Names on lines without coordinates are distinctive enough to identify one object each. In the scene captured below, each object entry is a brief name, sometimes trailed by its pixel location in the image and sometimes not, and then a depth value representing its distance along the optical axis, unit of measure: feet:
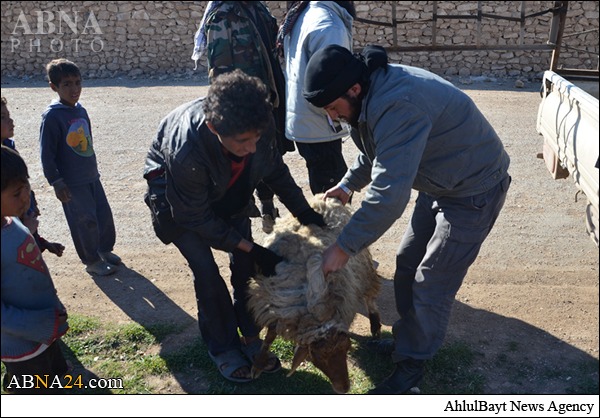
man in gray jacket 10.14
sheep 11.63
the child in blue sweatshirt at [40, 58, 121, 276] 16.40
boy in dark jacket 10.39
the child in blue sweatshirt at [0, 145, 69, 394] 10.72
